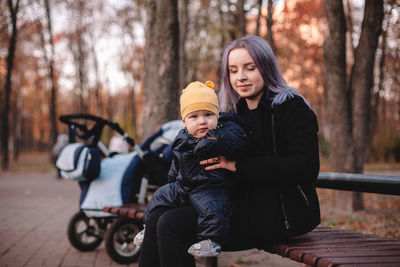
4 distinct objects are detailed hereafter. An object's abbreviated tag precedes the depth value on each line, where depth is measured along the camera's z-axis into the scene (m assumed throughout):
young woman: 2.29
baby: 2.24
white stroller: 4.14
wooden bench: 2.03
